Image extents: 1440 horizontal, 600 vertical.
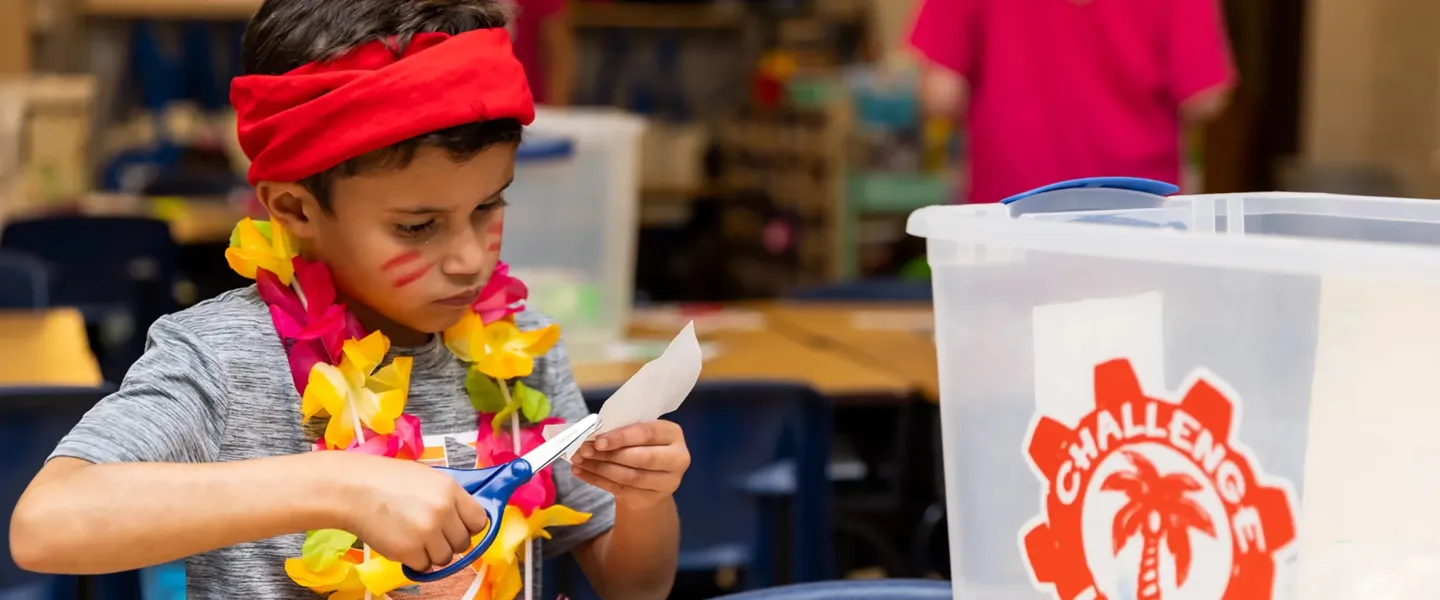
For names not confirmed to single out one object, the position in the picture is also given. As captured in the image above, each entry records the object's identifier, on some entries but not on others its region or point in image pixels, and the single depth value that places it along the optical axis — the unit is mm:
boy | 908
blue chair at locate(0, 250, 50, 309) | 2574
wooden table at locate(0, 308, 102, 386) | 1938
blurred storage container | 2148
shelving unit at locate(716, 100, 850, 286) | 5145
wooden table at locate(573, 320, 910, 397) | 2025
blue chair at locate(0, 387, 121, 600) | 1506
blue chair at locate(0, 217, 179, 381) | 3430
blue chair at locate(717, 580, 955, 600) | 997
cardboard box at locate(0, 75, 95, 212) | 4086
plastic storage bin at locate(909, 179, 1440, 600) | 625
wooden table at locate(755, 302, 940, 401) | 2209
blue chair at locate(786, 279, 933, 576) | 2348
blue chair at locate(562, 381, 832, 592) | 1772
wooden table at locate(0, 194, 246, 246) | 3654
